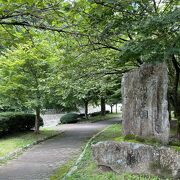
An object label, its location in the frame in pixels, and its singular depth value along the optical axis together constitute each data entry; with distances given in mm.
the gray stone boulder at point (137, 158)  6199
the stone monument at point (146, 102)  7043
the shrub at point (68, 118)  27094
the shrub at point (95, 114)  35975
